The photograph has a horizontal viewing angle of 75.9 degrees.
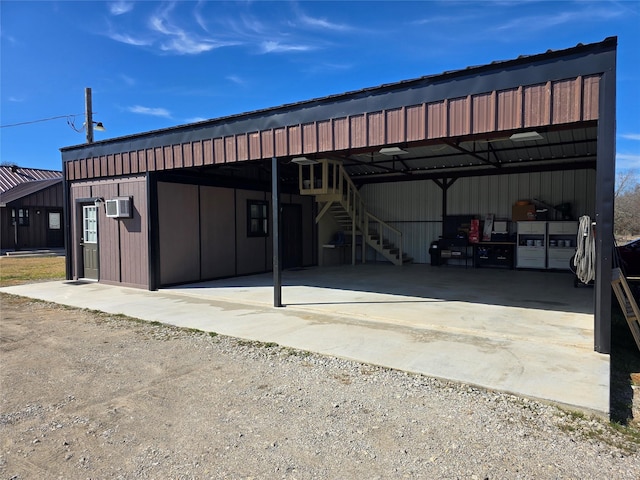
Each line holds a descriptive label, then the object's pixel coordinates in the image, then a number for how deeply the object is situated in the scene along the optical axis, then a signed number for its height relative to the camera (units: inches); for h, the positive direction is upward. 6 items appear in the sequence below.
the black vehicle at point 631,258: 376.5 -32.4
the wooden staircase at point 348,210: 499.1 +19.5
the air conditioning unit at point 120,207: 370.3 +15.8
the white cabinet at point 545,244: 474.0 -24.2
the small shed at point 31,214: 824.9 +22.4
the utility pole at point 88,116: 649.0 +172.0
